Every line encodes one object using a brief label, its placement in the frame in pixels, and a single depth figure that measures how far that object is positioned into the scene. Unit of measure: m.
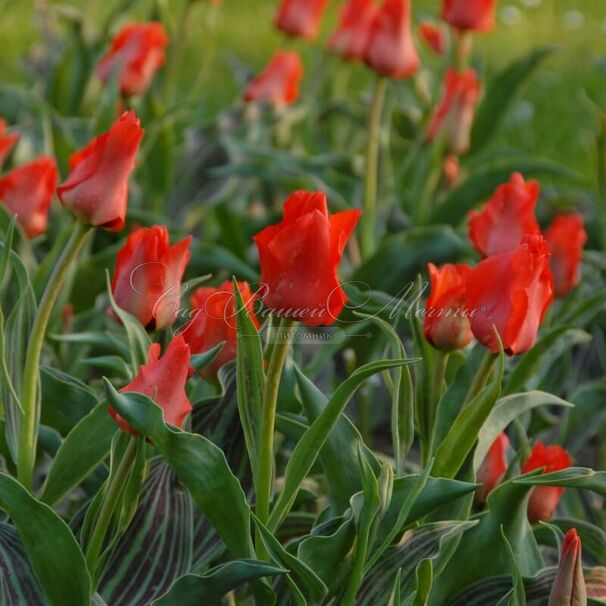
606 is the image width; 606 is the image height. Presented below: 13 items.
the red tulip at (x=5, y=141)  2.51
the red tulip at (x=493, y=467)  2.36
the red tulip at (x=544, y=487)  2.36
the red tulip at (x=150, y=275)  2.29
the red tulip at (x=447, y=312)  2.30
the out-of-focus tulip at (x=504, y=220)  2.41
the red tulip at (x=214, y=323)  2.32
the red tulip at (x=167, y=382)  2.21
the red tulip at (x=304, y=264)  2.19
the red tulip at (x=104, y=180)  2.28
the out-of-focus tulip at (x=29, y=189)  2.53
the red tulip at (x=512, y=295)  2.26
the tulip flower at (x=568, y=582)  2.20
